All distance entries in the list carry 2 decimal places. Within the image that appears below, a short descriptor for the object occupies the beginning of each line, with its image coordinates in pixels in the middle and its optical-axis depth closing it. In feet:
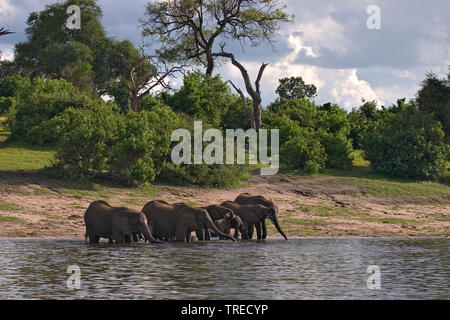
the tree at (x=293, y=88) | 257.75
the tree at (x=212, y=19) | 190.19
